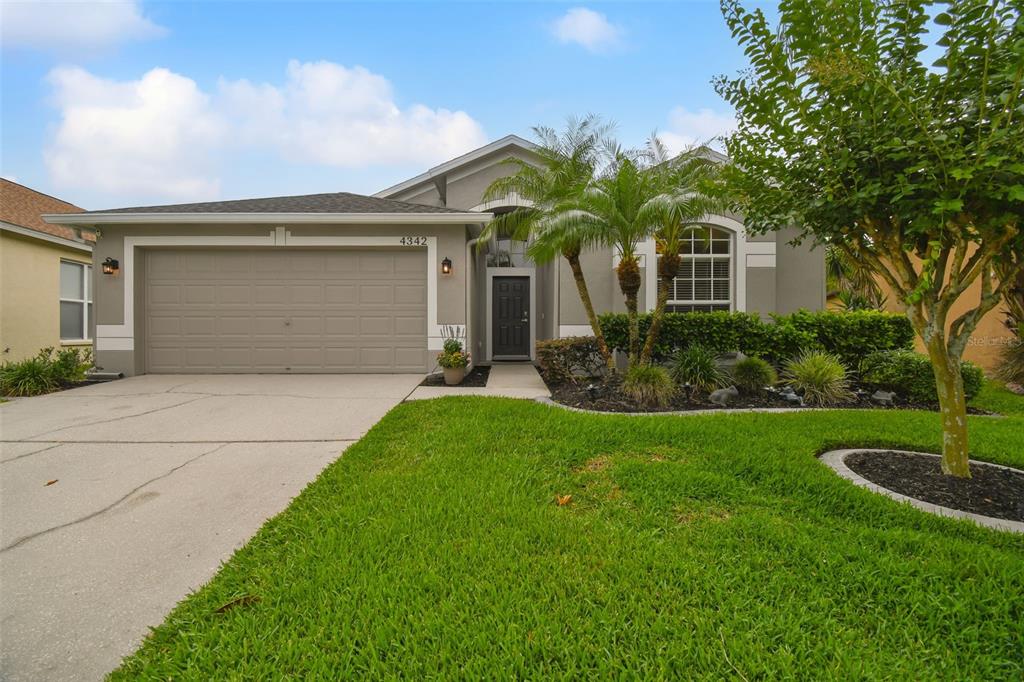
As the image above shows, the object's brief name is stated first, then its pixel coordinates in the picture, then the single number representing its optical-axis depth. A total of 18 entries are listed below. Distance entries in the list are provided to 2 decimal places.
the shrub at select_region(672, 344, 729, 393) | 6.55
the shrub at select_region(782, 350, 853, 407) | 6.16
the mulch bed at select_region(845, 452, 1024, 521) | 2.88
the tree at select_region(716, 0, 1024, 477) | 2.48
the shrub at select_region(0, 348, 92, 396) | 6.92
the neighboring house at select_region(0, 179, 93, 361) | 9.01
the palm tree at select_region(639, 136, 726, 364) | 5.73
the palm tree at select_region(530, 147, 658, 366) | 6.04
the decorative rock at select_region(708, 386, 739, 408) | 6.05
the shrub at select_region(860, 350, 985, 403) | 5.97
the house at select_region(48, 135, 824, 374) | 8.40
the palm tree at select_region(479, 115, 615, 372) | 6.91
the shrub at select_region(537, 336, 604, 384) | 7.27
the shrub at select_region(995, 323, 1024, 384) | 7.75
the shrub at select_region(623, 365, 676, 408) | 5.94
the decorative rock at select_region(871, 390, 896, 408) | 6.05
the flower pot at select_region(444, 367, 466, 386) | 7.68
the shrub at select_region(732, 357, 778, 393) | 6.63
